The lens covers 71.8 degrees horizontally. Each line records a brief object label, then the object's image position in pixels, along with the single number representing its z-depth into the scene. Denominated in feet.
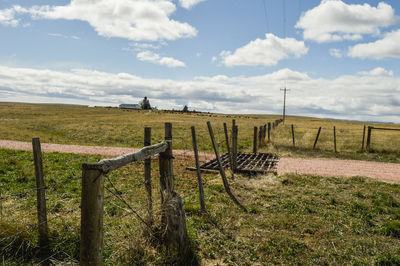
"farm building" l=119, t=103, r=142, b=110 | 622.54
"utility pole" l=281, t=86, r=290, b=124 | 183.83
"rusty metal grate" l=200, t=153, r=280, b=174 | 31.93
